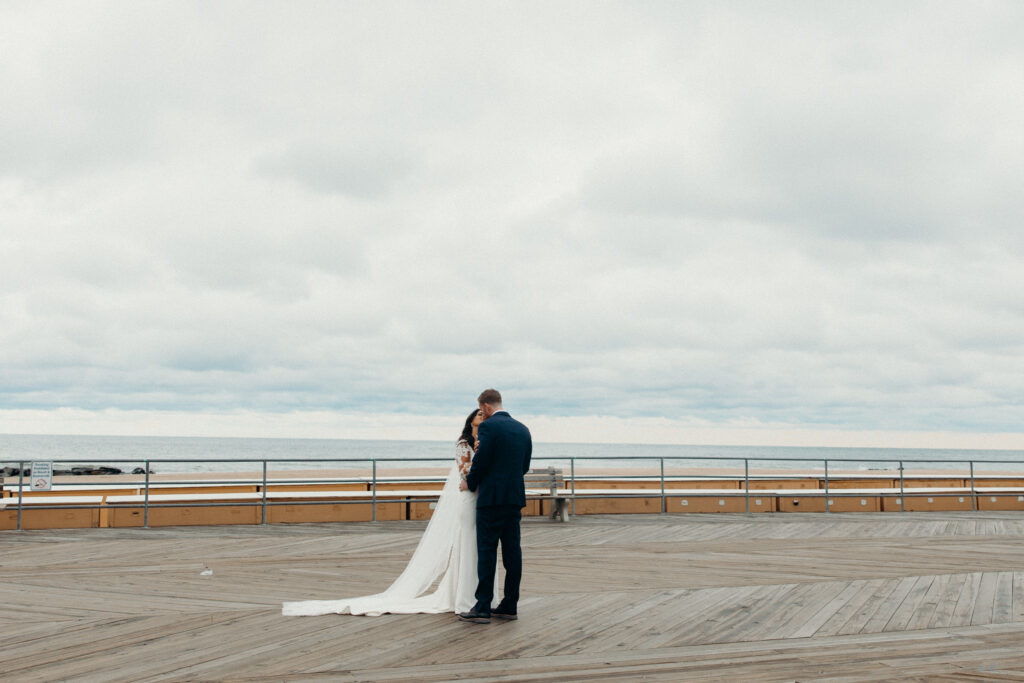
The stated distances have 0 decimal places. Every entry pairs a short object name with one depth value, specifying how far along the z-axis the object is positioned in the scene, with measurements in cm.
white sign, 1316
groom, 663
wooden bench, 1445
